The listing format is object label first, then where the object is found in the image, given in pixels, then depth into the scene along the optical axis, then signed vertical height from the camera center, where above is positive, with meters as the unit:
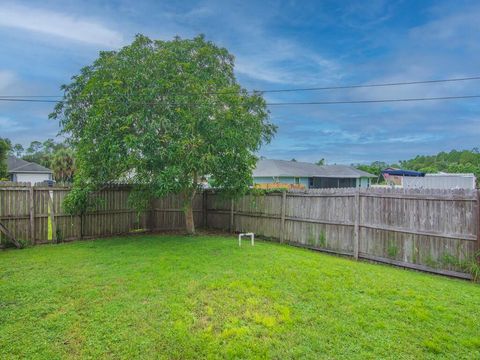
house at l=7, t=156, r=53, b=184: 29.10 +0.63
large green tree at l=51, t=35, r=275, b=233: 8.01 +1.60
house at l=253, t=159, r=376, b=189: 26.72 +0.31
